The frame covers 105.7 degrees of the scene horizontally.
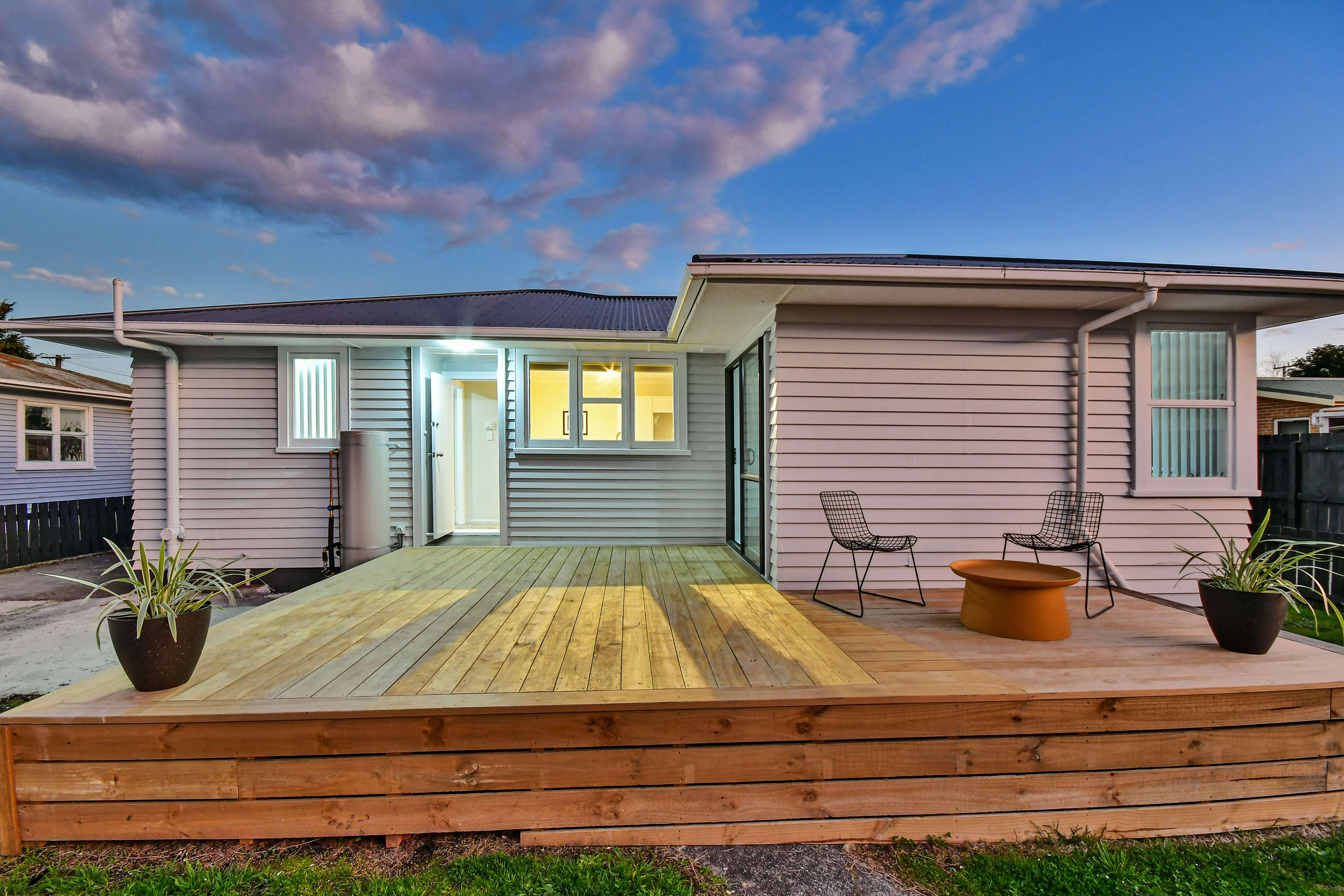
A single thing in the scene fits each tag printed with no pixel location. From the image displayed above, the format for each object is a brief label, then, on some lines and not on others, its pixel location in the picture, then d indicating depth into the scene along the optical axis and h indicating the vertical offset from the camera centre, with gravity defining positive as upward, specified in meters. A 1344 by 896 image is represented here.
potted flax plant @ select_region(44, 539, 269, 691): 1.89 -0.67
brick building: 9.80 +0.85
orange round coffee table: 2.60 -0.82
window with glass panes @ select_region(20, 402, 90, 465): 8.89 +0.27
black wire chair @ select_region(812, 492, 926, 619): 3.36 -0.56
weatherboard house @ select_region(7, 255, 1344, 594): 3.75 +0.38
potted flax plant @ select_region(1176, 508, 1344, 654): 2.29 -0.69
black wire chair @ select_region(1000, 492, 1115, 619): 3.45 -0.56
